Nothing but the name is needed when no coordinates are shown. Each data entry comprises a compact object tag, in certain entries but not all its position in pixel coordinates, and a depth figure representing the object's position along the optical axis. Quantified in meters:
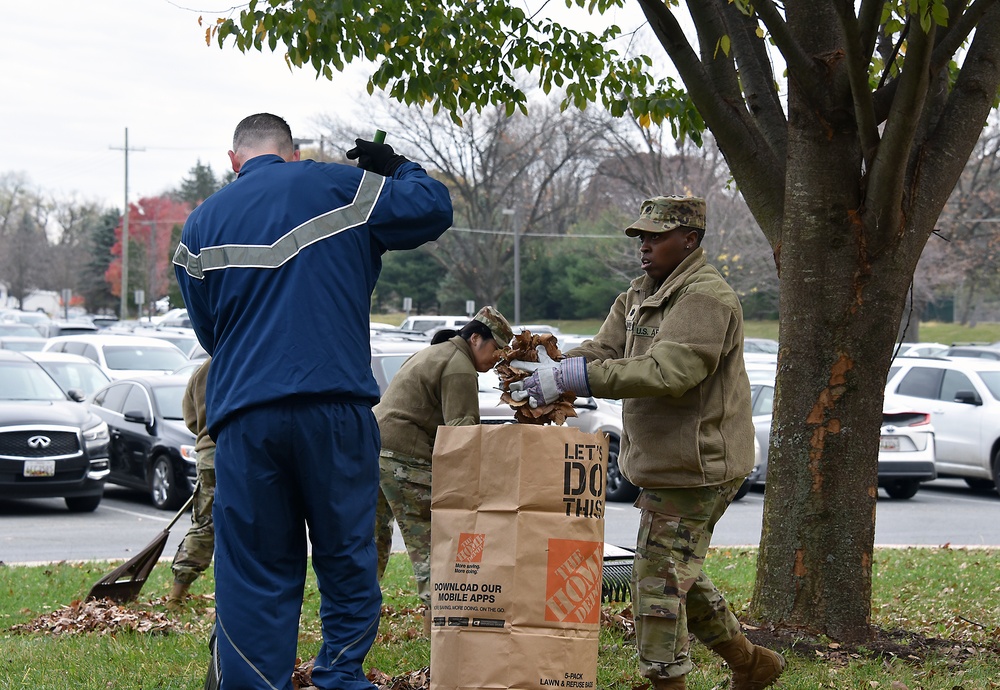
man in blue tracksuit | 3.97
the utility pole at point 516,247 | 46.01
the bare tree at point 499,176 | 41.94
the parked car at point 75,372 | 18.28
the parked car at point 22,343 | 24.81
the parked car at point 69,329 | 32.94
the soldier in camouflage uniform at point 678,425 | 4.38
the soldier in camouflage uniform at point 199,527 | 7.61
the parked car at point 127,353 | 20.83
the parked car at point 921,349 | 27.38
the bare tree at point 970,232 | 41.62
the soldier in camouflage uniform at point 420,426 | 6.43
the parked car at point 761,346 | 29.81
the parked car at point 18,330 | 35.67
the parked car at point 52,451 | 13.05
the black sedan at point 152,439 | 13.70
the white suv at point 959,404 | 15.34
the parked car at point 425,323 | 41.94
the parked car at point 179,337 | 30.90
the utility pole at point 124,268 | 60.66
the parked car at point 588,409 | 14.38
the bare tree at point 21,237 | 88.19
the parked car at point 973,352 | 24.56
